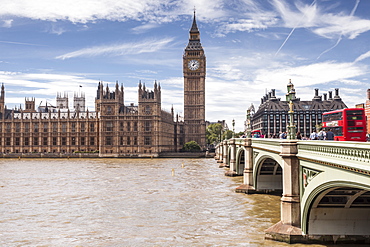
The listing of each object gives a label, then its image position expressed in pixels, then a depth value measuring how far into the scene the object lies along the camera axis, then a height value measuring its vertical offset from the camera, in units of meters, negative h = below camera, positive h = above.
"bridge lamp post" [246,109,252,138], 40.66 +0.97
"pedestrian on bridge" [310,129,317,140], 26.25 +0.04
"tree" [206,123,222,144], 168.12 +2.07
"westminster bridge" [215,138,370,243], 16.03 -2.83
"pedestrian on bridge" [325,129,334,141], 24.45 +0.09
